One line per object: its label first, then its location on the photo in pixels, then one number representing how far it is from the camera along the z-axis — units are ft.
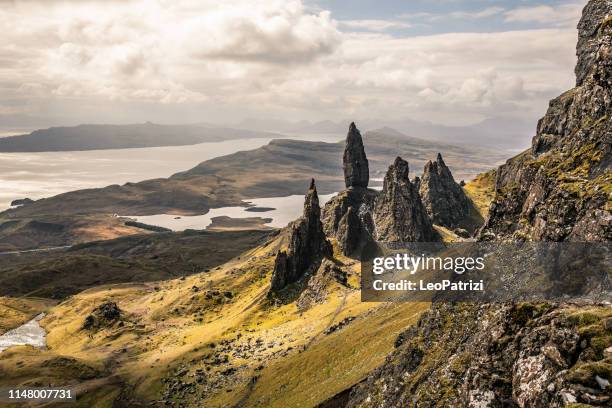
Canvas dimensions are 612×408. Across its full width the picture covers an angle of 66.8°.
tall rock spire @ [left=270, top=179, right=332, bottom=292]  574.97
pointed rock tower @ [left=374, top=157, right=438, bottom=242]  600.80
